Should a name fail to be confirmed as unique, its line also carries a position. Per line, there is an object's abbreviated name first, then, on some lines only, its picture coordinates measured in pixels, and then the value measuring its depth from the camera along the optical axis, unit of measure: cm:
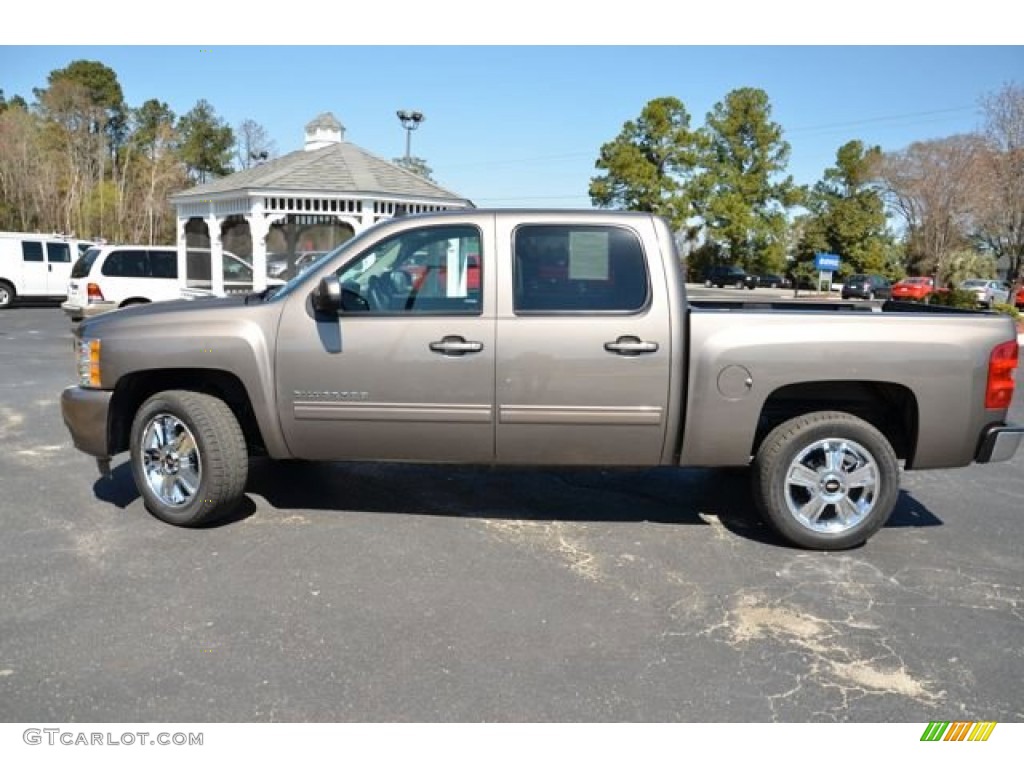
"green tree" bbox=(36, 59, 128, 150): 5438
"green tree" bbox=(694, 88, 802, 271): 4719
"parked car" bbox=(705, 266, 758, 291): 4891
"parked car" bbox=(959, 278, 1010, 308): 3728
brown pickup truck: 424
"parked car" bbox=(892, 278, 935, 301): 3722
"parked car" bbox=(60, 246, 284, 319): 1527
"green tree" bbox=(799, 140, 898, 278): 4956
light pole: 2428
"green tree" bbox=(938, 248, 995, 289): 4772
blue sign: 3888
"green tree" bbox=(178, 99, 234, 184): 5769
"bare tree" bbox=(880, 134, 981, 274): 2973
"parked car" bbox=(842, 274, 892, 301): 4252
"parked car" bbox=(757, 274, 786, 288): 5075
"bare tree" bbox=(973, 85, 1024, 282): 2106
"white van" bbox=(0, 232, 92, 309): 2148
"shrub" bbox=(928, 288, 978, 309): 1905
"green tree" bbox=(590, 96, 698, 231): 4444
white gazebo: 1465
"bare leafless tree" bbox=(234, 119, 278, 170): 5984
